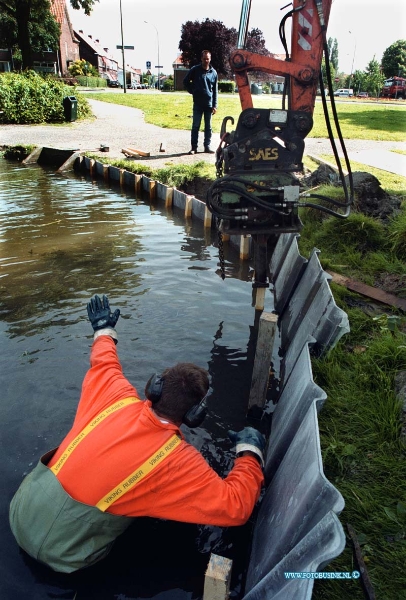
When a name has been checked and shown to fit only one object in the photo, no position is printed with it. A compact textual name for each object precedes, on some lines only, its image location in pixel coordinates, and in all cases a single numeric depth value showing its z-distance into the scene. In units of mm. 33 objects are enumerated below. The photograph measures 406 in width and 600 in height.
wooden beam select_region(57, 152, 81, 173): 15023
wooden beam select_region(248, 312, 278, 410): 4094
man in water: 2586
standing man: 12031
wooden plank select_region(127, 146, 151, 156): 14266
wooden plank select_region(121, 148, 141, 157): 14466
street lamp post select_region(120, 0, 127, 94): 38044
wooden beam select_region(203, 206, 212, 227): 9555
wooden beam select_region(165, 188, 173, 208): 11156
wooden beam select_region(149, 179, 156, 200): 11734
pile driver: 4234
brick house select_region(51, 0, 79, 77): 56719
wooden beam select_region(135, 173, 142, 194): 12297
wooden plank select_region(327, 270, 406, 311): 5379
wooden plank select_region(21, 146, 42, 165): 15961
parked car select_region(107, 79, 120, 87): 61375
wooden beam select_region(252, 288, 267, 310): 5301
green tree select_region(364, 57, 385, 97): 54875
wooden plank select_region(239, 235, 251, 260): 8047
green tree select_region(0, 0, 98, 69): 28238
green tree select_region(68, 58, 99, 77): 53750
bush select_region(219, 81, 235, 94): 44031
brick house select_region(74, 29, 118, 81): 74375
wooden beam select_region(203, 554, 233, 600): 2270
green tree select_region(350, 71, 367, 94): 63341
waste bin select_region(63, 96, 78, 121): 20891
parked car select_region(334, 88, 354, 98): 59188
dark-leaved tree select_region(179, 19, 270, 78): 47031
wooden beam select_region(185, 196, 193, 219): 10312
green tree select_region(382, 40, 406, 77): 63888
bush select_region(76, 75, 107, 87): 51222
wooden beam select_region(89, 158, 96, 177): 14329
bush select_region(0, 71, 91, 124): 20281
